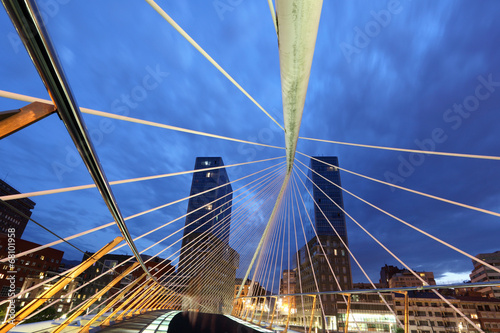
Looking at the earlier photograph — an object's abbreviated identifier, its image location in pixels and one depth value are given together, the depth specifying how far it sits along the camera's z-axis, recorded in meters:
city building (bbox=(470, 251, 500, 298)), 56.22
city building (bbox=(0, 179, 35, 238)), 62.53
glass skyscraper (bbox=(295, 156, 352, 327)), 53.72
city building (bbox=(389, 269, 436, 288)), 70.50
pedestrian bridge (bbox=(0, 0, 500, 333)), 1.21
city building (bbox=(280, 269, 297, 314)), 77.05
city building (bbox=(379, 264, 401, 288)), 89.51
